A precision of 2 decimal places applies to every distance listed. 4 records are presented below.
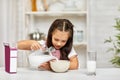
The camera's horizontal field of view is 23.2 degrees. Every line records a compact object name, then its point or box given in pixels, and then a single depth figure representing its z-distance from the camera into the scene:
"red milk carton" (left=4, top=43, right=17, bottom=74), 1.71
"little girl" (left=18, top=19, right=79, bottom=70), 2.04
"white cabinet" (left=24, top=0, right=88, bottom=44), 3.51
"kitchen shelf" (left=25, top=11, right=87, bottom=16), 3.45
